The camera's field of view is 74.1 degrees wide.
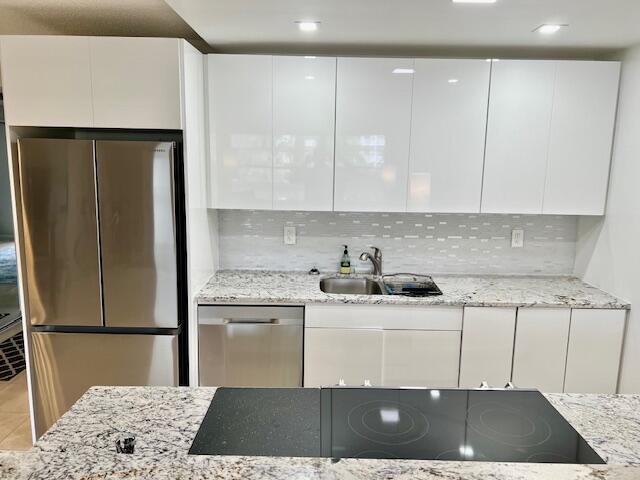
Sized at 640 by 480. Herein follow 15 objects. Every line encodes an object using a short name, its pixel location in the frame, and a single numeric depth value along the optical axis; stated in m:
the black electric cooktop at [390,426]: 1.10
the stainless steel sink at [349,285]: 3.02
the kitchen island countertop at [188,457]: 0.96
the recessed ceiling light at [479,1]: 1.88
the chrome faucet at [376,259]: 3.04
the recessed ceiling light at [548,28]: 2.21
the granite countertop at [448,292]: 2.54
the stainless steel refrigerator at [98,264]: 2.33
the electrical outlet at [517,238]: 3.08
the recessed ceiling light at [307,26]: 2.25
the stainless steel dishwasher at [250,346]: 2.58
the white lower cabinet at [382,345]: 2.58
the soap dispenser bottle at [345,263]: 3.06
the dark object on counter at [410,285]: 2.71
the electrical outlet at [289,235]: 3.11
